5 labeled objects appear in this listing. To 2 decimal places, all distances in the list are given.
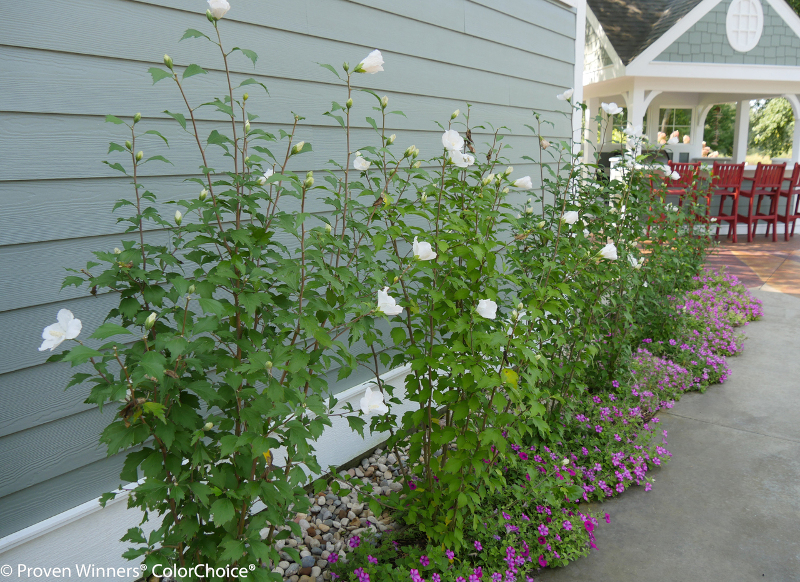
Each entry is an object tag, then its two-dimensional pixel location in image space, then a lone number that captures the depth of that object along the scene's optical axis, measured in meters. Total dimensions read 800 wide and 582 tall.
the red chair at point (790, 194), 8.00
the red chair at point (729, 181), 7.84
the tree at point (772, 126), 20.92
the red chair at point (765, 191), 7.84
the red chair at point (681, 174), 6.93
